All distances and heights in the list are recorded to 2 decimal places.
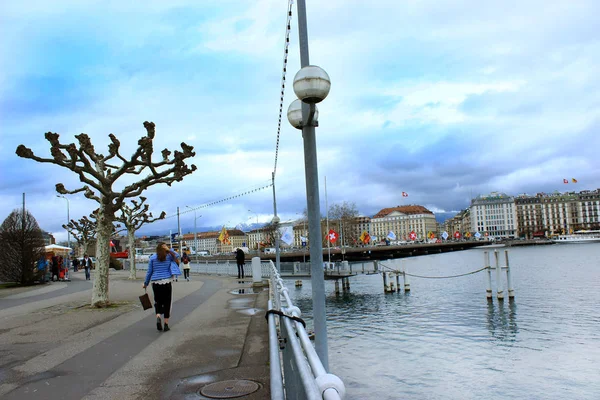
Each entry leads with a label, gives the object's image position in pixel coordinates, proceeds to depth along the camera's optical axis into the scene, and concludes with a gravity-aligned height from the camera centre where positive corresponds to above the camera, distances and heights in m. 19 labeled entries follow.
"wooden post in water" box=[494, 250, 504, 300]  26.12 -2.80
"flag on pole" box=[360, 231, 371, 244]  92.12 -0.03
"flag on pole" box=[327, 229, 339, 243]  50.00 +0.27
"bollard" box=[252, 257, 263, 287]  21.42 -1.35
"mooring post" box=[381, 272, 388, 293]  33.38 -3.14
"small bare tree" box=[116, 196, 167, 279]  33.41 +2.18
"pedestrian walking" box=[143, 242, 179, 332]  9.95 -0.65
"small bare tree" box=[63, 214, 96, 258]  47.17 +2.49
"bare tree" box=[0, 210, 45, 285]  26.31 +0.29
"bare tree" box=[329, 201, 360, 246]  118.25 +5.08
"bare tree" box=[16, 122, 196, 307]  13.58 +2.33
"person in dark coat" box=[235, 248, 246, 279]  27.78 -0.96
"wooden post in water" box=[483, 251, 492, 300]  26.69 -2.52
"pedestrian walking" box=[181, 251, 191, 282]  29.41 -1.09
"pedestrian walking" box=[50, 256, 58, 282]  31.02 -0.84
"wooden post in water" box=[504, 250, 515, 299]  26.55 -3.11
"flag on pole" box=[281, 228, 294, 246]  28.36 +0.18
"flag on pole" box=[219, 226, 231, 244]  58.93 +0.87
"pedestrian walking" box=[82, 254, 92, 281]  34.79 -1.14
